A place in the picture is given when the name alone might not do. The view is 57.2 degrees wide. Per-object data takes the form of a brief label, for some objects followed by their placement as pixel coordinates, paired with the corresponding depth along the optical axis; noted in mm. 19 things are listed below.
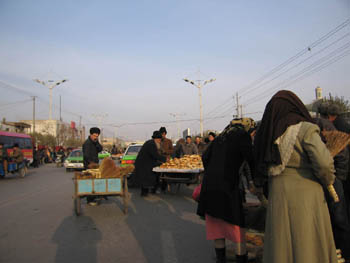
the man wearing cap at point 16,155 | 17584
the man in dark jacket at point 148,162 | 9672
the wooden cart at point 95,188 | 7312
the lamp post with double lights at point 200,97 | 38031
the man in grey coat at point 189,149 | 14109
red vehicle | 27125
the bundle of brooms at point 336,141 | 2993
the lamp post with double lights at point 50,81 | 41975
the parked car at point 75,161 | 21953
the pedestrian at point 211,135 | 12164
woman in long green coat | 2656
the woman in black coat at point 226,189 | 3768
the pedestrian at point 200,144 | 15141
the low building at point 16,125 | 47844
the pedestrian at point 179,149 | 14586
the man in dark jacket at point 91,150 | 8648
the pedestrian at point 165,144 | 11367
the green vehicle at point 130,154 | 13192
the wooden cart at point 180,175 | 8961
